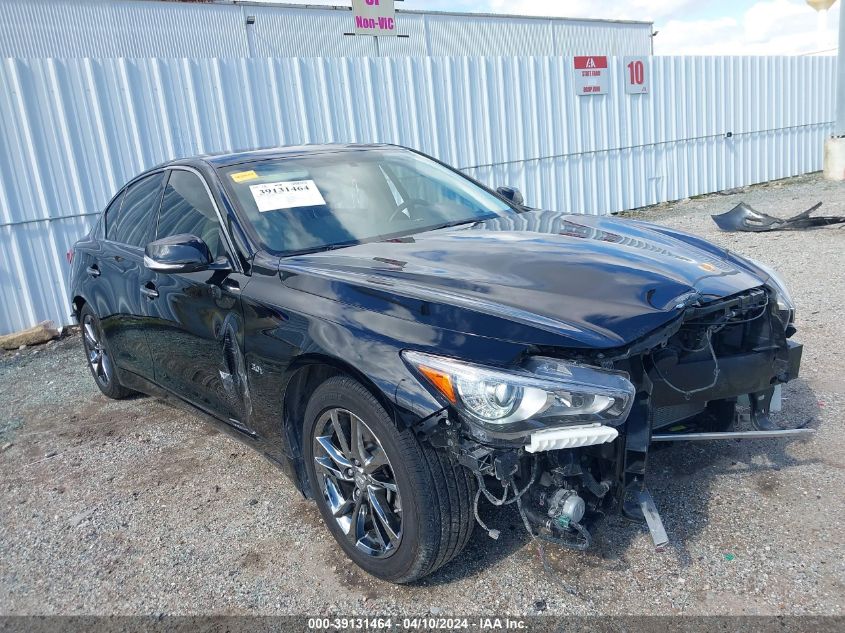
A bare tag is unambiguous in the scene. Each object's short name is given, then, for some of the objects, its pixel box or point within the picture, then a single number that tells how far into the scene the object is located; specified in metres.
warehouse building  18.91
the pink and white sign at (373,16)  11.51
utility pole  14.41
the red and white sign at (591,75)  11.75
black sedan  2.31
